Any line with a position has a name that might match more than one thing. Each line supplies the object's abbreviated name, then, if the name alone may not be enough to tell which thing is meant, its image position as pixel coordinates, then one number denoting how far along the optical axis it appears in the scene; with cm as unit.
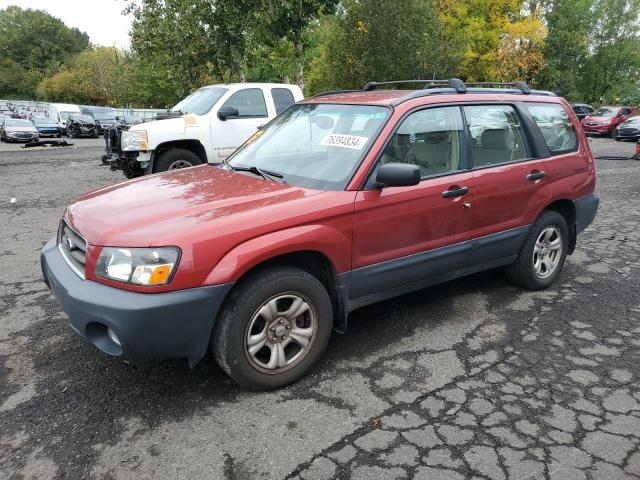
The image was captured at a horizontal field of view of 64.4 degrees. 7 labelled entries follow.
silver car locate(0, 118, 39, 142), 2400
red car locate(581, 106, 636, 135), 2567
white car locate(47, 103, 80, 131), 3033
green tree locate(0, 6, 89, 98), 7300
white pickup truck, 828
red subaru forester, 264
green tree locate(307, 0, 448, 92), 2134
